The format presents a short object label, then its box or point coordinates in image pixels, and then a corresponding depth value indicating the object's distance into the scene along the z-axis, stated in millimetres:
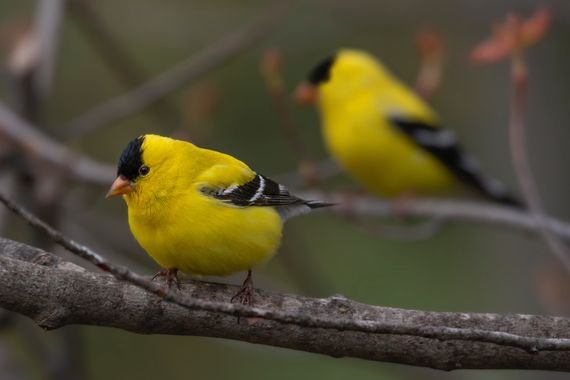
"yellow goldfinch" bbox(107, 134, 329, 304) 5445
